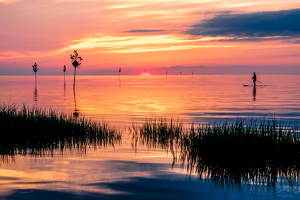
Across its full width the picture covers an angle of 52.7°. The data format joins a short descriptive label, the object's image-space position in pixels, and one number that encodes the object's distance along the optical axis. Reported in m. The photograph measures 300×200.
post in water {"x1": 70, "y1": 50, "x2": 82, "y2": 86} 110.12
